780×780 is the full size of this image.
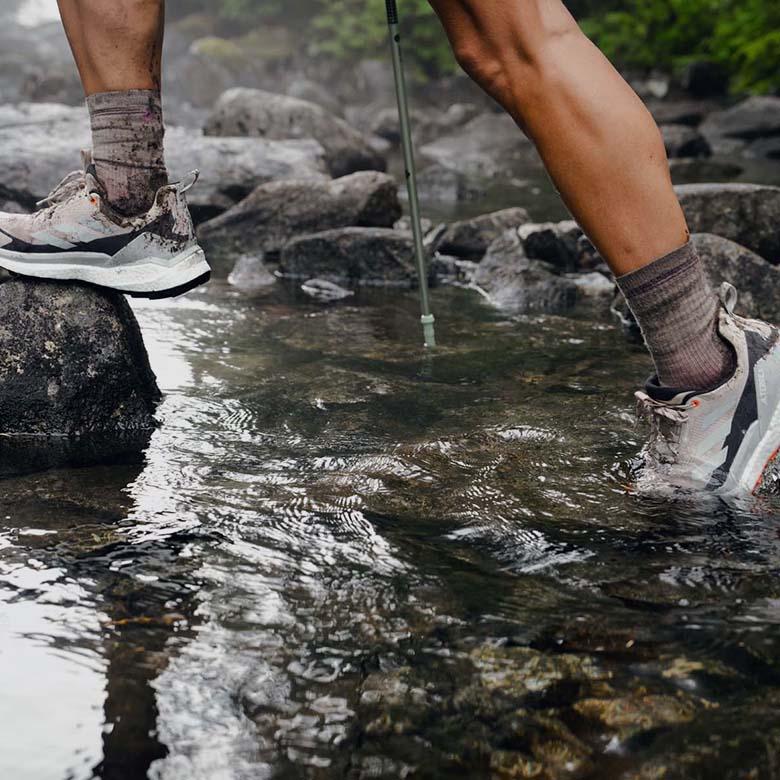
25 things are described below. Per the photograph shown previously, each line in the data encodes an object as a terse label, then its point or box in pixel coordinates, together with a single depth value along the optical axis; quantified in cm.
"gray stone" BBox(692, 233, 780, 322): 473
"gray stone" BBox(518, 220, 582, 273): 623
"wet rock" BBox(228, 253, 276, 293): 562
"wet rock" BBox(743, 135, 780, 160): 1474
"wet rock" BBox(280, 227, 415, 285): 591
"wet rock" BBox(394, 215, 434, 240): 726
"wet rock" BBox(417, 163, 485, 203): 1045
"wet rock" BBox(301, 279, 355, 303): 539
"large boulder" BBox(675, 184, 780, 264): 593
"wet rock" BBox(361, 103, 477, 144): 2006
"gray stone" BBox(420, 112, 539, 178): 1469
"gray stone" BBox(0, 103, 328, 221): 761
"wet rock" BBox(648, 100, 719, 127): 1844
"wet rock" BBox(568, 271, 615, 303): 536
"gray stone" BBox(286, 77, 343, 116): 2586
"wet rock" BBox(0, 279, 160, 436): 299
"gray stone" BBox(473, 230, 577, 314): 523
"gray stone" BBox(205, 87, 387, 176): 1186
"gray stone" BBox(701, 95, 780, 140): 1620
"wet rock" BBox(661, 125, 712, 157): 1465
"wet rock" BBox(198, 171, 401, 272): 691
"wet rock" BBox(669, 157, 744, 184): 1127
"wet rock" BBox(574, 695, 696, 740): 138
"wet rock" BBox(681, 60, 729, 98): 1995
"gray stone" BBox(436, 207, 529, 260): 672
